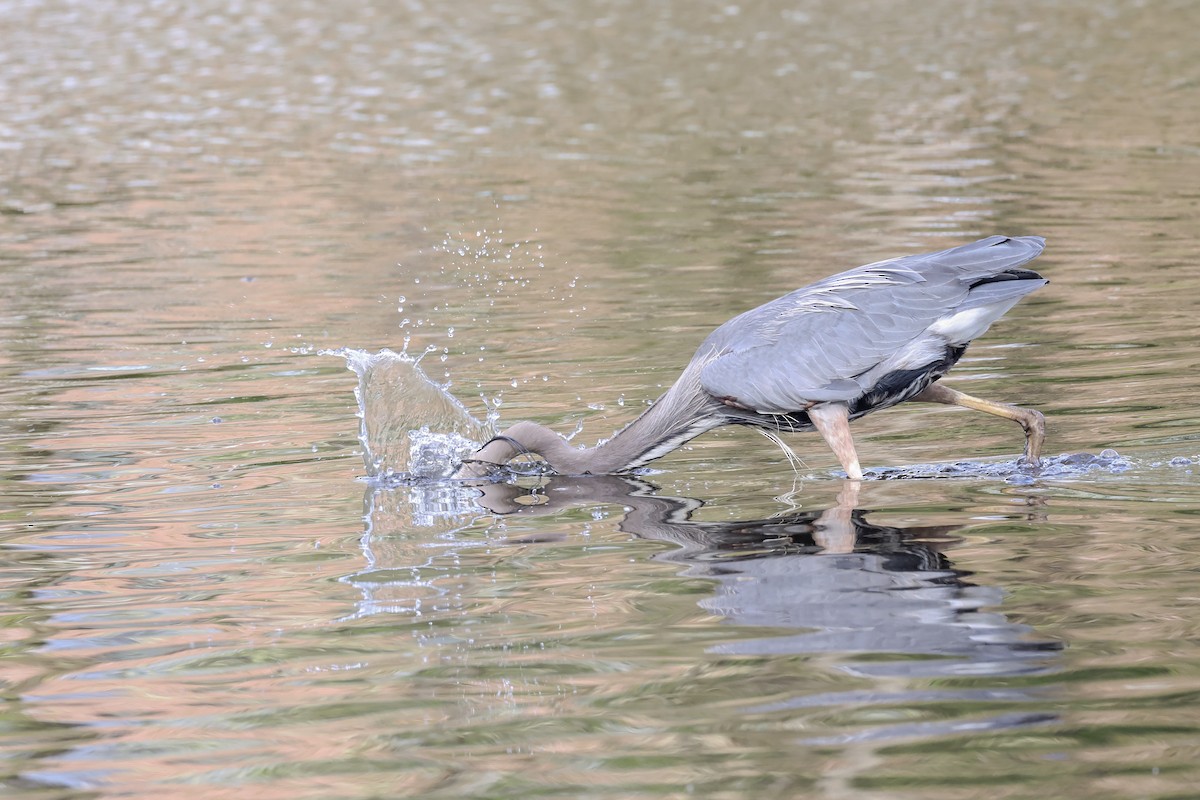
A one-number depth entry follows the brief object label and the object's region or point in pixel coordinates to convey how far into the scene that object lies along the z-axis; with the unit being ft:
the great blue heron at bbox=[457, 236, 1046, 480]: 61.67
